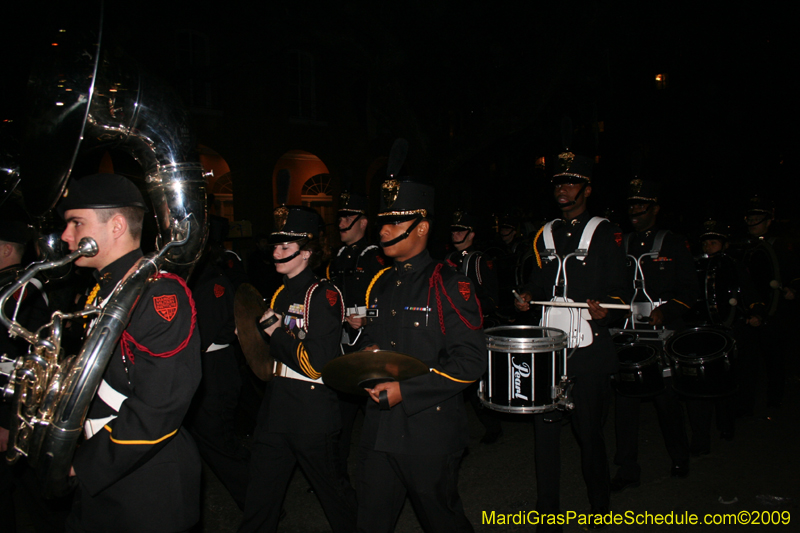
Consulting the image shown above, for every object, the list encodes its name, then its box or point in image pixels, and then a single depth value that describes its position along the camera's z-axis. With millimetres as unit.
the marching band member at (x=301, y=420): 3346
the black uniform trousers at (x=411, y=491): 2770
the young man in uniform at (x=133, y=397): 2131
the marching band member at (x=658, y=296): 4629
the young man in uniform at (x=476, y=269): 5797
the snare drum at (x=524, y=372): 3377
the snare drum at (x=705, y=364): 4453
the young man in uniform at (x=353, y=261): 5695
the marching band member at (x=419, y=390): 2762
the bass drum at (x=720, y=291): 5742
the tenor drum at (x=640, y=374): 4379
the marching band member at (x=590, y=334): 3748
